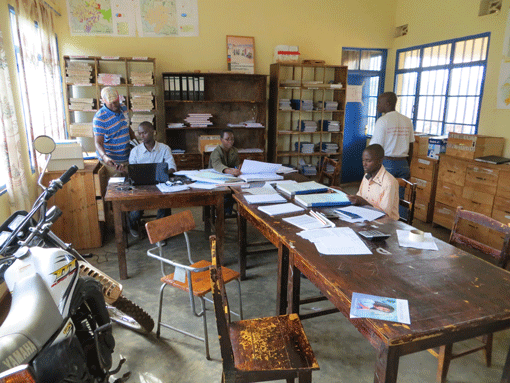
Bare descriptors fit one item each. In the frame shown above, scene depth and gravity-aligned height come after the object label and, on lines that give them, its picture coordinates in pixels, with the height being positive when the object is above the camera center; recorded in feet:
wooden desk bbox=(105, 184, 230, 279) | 9.39 -2.43
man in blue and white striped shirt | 12.50 -0.86
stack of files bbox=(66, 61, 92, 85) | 14.94 +1.39
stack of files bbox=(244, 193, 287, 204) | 8.38 -2.08
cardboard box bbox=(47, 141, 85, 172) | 11.64 -1.59
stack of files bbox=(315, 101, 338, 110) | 19.13 +0.21
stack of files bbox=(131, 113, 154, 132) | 16.21 -0.51
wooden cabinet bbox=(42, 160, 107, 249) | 11.61 -3.25
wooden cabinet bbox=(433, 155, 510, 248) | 12.01 -2.85
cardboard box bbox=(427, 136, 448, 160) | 14.60 -1.43
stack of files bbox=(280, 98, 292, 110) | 18.24 +0.24
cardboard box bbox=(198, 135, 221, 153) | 16.81 -1.55
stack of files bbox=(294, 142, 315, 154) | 19.26 -1.99
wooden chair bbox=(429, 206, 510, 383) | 5.80 -2.34
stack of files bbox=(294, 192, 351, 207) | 7.92 -2.00
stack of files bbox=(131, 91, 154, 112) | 15.79 +0.28
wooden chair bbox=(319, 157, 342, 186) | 13.34 -2.86
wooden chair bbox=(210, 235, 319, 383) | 4.21 -3.22
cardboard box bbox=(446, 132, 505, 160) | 13.05 -1.26
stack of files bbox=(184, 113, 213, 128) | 17.05 -0.56
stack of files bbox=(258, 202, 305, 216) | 7.59 -2.11
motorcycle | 4.12 -2.50
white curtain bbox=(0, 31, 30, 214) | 8.91 -1.03
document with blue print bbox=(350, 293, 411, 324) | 3.96 -2.22
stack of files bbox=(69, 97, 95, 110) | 15.31 +0.16
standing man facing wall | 12.88 -0.92
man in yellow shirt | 7.97 -1.72
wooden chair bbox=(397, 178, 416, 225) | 8.43 -2.12
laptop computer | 10.34 -1.87
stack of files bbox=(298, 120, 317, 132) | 19.03 -0.88
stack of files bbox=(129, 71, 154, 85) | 15.64 +1.25
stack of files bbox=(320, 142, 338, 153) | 19.62 -2.02
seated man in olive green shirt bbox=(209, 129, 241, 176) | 11.84 -1.68
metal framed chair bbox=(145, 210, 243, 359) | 6.70 -3.17
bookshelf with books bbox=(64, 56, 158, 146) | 15.12 +0.91
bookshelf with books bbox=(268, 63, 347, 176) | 18.37 -0.21
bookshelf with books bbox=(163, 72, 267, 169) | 16.62 -0.20
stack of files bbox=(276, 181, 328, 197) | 8.88 -1.95
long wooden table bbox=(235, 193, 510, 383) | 3.79 -2.21
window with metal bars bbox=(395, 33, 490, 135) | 15.02 +1.23
